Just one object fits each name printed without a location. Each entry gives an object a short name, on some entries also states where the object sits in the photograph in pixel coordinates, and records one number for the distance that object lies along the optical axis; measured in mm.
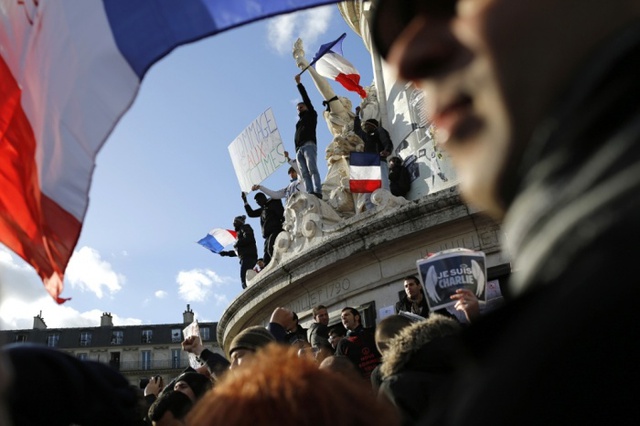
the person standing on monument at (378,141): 12805
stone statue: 12981
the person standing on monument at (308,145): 13523
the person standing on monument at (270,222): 14219
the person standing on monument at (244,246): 16109
